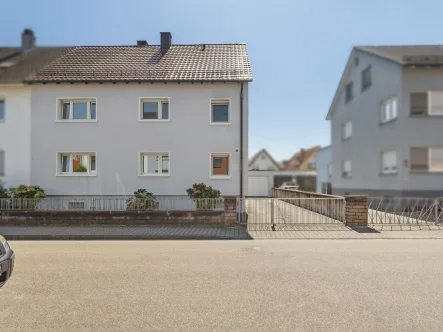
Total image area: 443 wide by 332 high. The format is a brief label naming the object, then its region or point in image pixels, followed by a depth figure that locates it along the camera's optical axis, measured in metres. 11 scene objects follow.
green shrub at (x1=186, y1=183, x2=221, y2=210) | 11.27
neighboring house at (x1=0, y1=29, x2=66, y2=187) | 14.70
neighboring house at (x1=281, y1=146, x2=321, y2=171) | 49.75
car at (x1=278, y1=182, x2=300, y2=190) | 30.22
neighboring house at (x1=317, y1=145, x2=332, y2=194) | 29.22
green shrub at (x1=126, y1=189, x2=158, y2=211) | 11.52
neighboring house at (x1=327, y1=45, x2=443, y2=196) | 15.63
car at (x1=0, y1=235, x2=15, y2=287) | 4.18
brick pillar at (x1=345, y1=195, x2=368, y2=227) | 10.49
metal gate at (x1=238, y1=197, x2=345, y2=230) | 10.88
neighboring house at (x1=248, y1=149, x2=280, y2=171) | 47.34
